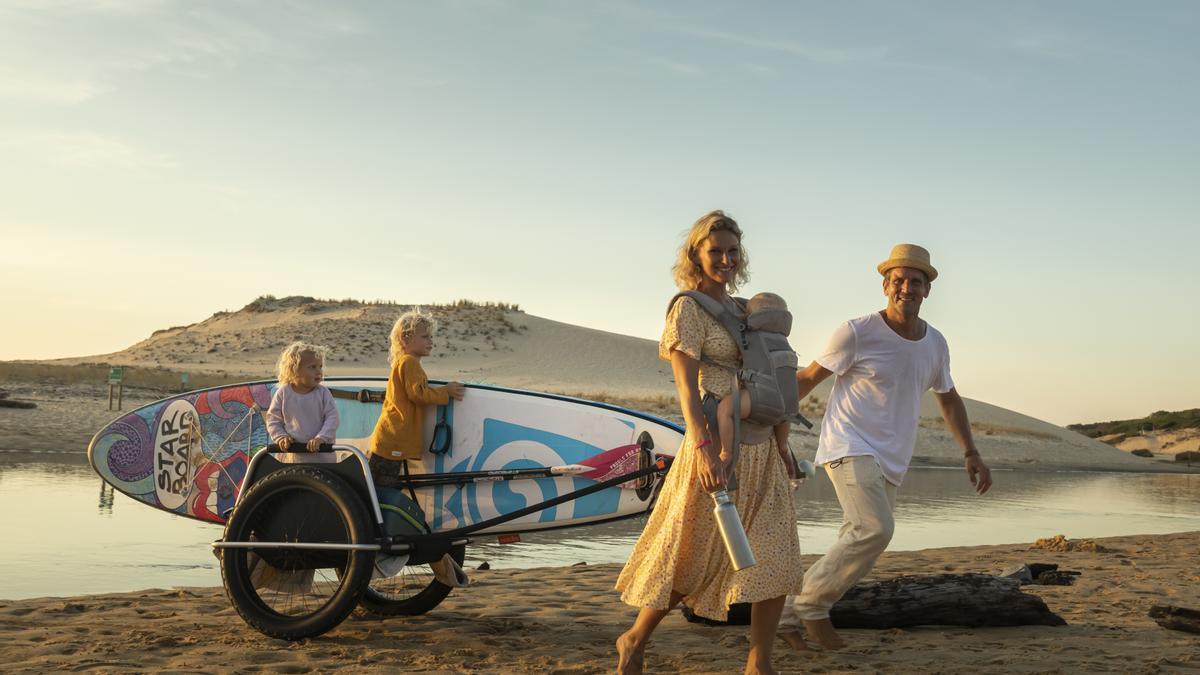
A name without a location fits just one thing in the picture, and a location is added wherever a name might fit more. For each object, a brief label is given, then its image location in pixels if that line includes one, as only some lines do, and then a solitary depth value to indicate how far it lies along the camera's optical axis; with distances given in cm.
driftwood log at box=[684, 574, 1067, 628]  573
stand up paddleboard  589
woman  422
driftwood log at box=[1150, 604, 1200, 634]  559
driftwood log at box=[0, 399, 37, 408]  2208
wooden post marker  2318
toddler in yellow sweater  578
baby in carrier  421
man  512
